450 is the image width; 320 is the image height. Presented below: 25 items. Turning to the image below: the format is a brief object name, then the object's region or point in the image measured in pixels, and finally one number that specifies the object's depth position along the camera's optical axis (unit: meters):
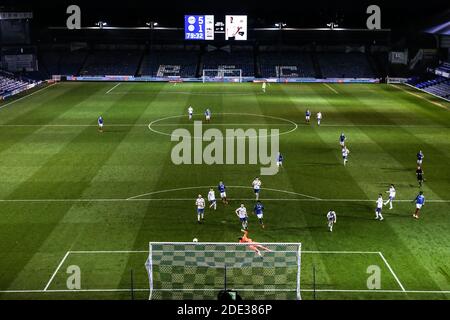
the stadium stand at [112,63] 88.06
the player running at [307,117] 48.38
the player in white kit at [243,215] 23.84
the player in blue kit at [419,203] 25.41
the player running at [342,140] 37.40
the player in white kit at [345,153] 34.72
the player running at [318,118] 47.68
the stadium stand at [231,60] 89.75
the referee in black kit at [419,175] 30.69
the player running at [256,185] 28.28
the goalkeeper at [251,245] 21.51
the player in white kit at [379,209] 25.41
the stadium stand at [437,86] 67.28
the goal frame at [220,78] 84.50
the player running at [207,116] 49.21
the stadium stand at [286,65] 87.31
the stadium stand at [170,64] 88.31
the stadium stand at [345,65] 86.44
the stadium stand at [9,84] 67.77
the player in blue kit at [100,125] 44.56
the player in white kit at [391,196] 26.84
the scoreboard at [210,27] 83.44
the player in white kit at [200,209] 25.03
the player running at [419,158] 33.06
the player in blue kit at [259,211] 24.48
